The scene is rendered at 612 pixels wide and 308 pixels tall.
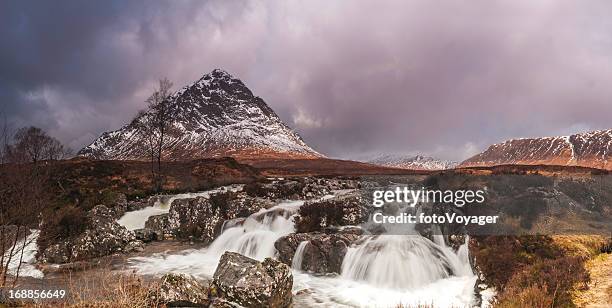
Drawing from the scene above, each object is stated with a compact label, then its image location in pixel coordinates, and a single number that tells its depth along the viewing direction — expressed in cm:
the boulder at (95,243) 1956
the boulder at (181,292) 1083
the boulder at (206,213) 2445
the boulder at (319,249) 1677
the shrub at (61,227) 2119
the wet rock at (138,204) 3297
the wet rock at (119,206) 3010
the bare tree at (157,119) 4081
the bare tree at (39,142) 4222
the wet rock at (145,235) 2398
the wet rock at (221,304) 1149
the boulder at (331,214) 2136
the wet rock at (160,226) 2519
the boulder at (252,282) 1168
